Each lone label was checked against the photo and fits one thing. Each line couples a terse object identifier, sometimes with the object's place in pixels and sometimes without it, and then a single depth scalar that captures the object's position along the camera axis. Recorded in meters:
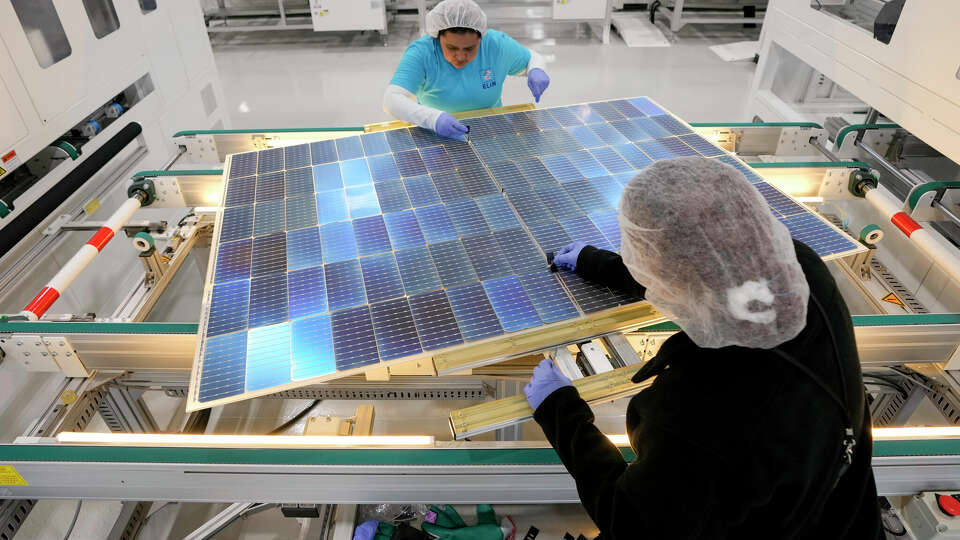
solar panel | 1.74
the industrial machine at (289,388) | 1.69
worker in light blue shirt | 2.94
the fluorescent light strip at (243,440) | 1.71
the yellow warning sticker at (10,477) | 1.70
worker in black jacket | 1.06
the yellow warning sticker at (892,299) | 2.44
